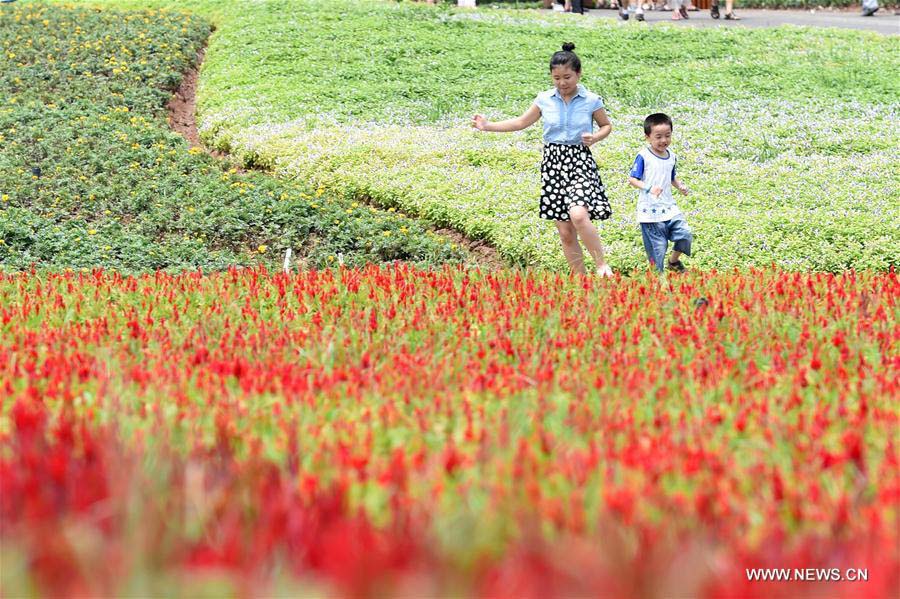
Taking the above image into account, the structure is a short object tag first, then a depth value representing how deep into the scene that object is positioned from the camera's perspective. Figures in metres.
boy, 17.73
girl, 17.86
